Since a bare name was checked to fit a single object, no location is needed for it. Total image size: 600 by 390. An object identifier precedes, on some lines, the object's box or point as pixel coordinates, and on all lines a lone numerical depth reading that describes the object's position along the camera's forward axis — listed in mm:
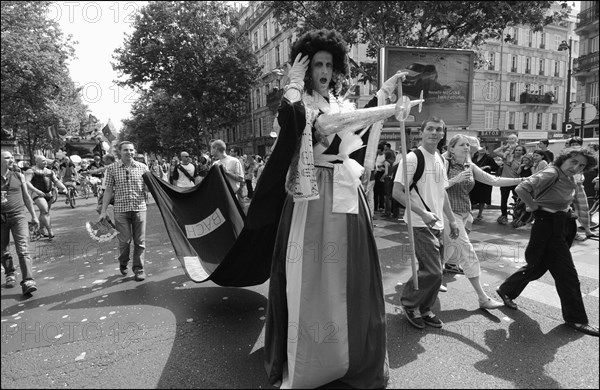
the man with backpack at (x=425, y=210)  3215
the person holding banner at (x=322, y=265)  2275
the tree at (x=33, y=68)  14189
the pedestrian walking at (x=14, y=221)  4281
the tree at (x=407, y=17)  10391
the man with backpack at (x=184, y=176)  8539
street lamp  15783
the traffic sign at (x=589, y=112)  9239
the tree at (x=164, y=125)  28212
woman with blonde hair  3646
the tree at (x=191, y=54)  22906
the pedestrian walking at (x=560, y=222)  3160
